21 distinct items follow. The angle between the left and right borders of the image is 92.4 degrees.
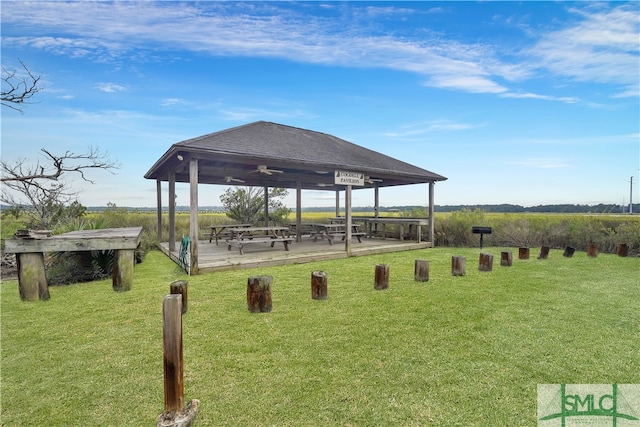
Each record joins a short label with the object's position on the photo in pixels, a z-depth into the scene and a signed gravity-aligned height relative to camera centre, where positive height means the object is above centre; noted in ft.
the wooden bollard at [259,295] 13.24 -3.69
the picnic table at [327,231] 34.12 -2.65
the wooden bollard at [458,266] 20.45 -3.87
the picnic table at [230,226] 36.17 -1.94
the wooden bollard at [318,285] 14.82 -3.71
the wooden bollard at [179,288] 12.84 -3.26
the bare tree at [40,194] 28.87 +2.01
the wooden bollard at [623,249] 29.06 -4.02
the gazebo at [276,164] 20.93 +4.03
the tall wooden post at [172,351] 6.23 -2.89
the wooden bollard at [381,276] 16.88 -3.74
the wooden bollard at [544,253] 27.76 -4.09
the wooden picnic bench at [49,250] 14.73 -2.08
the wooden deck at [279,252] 23.18 -3.97
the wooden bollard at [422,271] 18.81 -3.85
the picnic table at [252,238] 26.53 -2.68
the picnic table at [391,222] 35.58 -1.78
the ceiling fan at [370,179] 33.92 +3.55
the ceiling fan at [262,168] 25.52 +3.48
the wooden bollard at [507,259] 24.00 -3.99
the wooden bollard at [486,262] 22.05 -3.89
